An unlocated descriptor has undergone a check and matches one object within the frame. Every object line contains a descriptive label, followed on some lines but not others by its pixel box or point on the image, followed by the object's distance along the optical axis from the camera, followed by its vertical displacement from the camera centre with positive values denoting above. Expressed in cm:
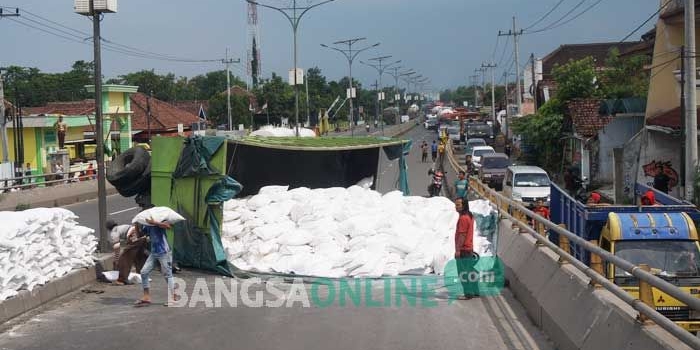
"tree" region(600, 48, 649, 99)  4397 +267
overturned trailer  1407 -85
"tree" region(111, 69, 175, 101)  11088 +755
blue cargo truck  1021 -168
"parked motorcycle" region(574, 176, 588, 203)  1946 -168
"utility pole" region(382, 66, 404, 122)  13723 +587
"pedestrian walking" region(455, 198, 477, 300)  1145 -157
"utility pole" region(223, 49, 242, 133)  6788 +275
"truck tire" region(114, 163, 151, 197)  1595 -94
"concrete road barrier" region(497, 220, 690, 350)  634 -177
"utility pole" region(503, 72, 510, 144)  6990 -18
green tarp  1402 -133
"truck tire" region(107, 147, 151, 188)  1585 -64
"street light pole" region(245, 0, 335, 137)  4228 +579
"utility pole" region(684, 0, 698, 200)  2031 +55
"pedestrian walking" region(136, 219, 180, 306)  1119 -162
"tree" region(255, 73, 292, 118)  8900 +391
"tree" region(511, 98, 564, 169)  4472 -22
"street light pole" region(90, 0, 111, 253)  1480 -3
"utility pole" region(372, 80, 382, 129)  10858 +462
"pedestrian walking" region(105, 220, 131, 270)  1344 -160
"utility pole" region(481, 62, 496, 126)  9381 +176
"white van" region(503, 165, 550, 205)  2870 -204
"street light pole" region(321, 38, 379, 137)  6381 +595
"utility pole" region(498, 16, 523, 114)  6333 +407
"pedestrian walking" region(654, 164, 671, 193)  2356 -165
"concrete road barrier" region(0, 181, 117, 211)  2981 -221
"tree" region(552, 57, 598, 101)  4469 +249
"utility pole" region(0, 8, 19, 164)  3534 +52
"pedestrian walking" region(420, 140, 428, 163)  5896 -165
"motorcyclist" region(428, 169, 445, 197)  3002 -201
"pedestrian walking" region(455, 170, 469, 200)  2088 -153
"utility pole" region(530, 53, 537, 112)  6362 +355
